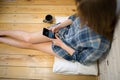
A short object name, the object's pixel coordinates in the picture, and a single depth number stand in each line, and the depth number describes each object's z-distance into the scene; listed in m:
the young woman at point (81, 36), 0.89
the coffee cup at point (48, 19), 1.63
